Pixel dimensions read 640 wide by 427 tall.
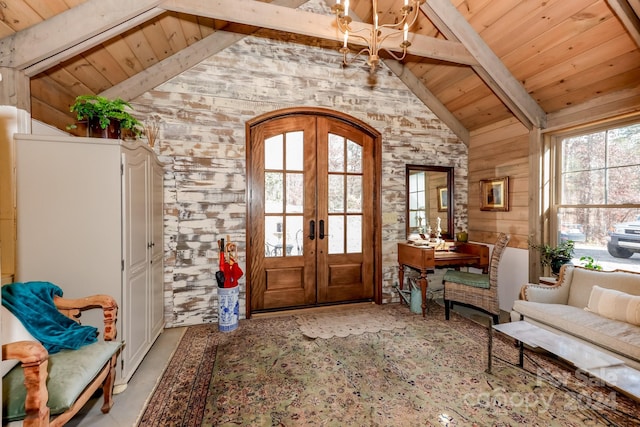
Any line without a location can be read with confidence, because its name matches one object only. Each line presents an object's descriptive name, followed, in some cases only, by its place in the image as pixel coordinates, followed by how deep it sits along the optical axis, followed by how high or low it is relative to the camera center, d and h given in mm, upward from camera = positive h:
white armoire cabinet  2066 -42
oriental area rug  1963 -1302
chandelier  1912 +1244
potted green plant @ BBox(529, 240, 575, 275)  3357 -502
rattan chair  3328 -888
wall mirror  4406 +163
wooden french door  3775 -39
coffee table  1840 -970
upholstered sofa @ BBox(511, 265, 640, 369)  2219 -877
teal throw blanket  1754 -628
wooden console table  3703 -610
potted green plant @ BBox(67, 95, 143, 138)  2287 +712
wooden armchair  1392 -847
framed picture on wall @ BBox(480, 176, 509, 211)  4070 +205
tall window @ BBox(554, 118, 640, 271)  2963 +159
